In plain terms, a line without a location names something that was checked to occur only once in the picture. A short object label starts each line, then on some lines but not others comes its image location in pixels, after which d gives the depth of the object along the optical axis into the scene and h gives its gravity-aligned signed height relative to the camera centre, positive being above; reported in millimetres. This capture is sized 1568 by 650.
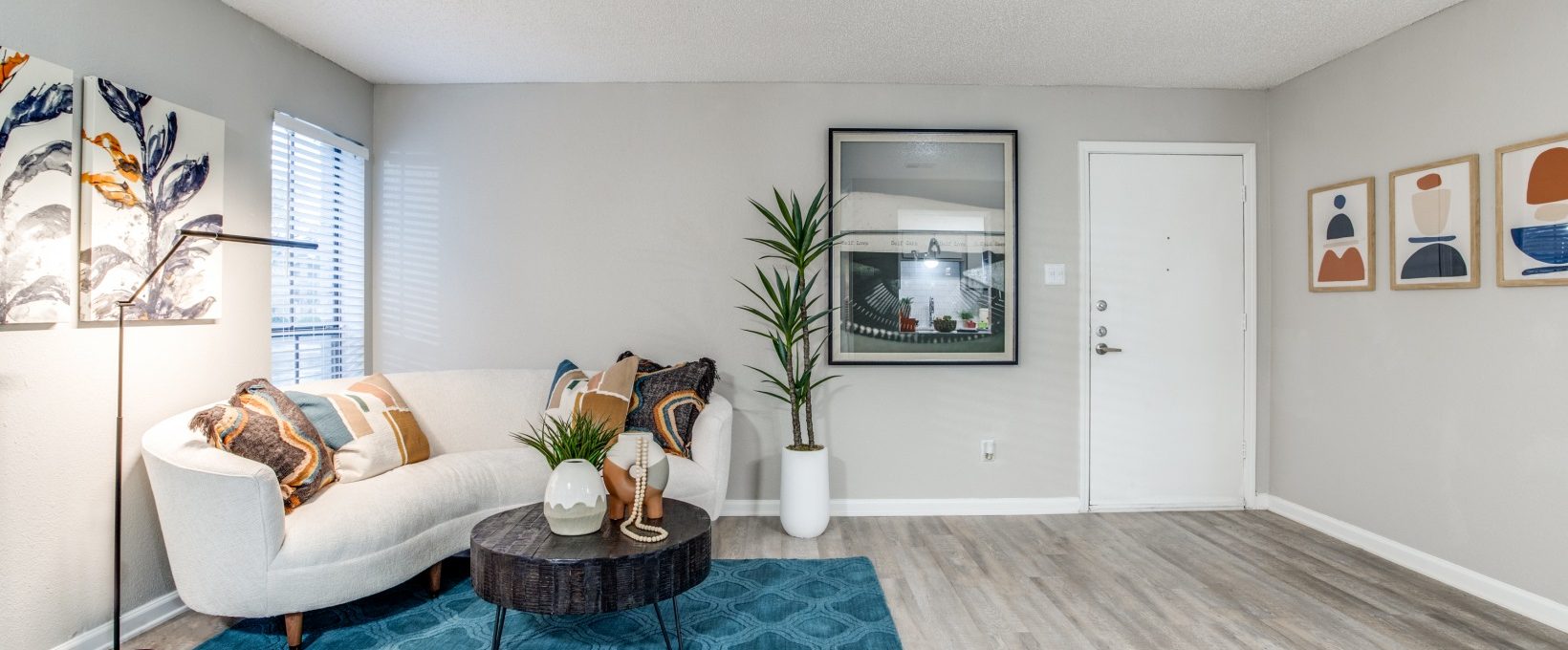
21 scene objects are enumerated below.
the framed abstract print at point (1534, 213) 2441 +427
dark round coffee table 1875 -665
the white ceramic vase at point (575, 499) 2012 -495
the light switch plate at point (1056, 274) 3779 +300
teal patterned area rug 2266 -1011
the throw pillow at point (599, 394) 3127 -303
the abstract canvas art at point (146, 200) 2221 +437
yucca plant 3348 +110
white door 3793 +56
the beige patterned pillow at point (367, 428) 2561 -390
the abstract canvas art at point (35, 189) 1977 +402
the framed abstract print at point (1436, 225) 2742 +440
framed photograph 3707 +438
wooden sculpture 2143 -465
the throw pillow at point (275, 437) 2238 -362
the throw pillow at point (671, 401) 3176 -341
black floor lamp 1932 -140
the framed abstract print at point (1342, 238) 3207 +447
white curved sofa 2059 -634
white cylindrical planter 3316 -784
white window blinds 3086 +331
